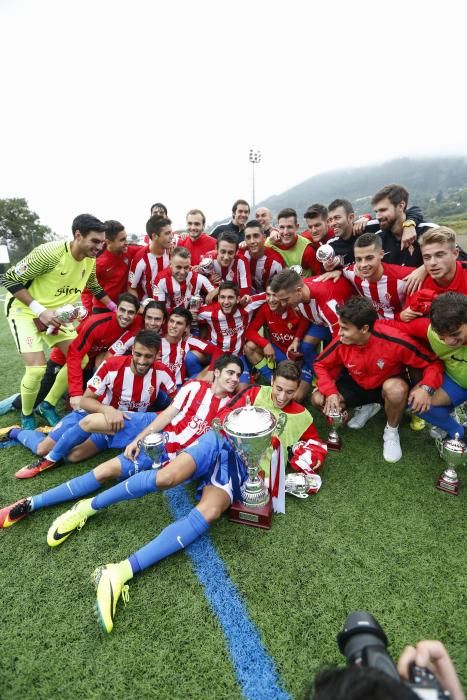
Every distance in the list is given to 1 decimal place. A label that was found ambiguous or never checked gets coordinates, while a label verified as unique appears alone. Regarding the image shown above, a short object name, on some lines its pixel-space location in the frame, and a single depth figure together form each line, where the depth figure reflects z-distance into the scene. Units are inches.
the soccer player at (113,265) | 160.1
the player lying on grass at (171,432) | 89.3
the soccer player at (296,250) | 162.2
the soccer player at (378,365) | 107.5
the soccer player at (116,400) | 104.5
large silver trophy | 77.9
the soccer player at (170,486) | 70.5
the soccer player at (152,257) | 158.4
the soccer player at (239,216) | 195.2
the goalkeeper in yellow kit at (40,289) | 124.3
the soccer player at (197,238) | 182.7
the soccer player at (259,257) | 158.4
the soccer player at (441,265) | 104.2
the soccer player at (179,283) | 149.3
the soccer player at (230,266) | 151.3
